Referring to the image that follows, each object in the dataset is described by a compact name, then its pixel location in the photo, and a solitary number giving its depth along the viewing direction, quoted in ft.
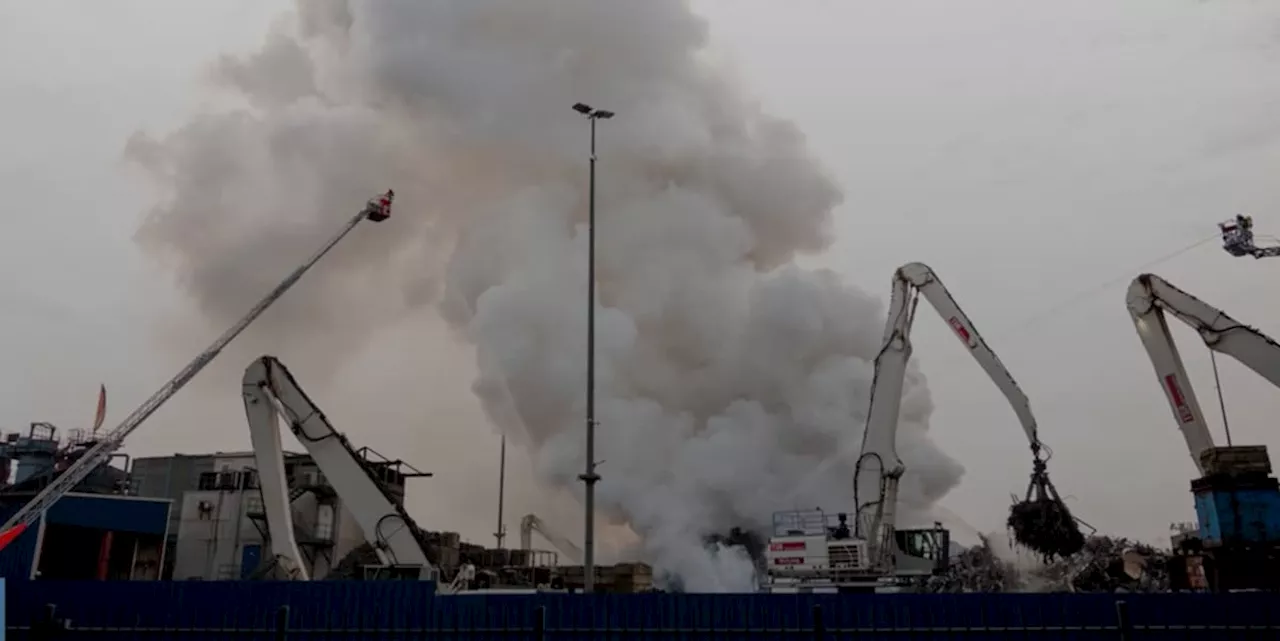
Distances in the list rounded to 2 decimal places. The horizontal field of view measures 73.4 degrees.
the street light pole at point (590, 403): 71.77
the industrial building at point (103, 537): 126.72
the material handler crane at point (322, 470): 97.71
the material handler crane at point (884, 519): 97.60
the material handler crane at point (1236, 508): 77.92
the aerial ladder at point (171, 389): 144.05
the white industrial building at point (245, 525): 161.17
